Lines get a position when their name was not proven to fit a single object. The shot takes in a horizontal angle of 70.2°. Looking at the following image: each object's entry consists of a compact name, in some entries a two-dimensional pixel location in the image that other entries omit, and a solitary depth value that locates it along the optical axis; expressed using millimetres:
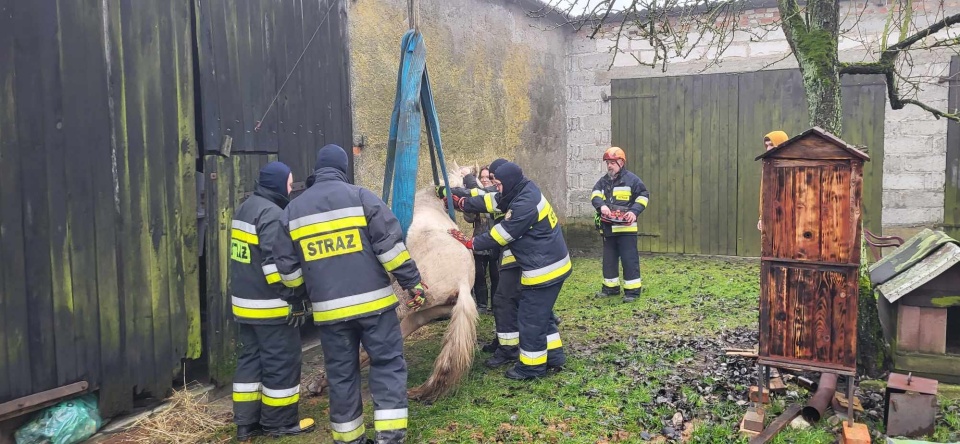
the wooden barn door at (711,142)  10312
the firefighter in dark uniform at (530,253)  5484
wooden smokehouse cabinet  4195
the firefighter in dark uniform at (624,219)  8250
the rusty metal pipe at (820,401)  4215
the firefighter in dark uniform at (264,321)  4434
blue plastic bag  4035
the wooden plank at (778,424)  4047
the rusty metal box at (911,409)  4051
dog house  4688
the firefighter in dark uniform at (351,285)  4098
